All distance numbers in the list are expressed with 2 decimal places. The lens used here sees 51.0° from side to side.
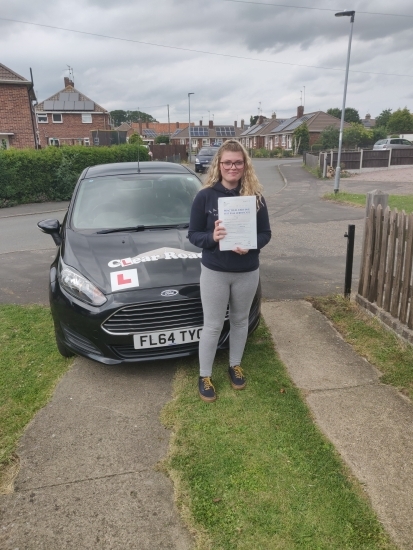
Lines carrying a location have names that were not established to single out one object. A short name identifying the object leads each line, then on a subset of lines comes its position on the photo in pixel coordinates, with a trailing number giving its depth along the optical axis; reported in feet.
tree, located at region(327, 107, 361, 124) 283.30
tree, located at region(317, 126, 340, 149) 151.47
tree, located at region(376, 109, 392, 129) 274.95
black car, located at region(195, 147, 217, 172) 98.22
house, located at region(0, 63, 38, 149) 77.34
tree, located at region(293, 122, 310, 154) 179.63
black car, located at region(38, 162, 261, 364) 11.06
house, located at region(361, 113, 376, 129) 297.04
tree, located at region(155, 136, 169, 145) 218.22
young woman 9.55
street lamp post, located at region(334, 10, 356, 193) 52.62
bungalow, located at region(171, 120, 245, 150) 301.63
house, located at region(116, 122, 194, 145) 306.76
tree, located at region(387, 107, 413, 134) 209.87
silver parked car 121.21
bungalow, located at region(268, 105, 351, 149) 195.74
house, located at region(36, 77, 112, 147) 158.81
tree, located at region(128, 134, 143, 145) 144.83
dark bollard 16.90
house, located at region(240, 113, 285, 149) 250.80
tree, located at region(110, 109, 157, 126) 429.79
